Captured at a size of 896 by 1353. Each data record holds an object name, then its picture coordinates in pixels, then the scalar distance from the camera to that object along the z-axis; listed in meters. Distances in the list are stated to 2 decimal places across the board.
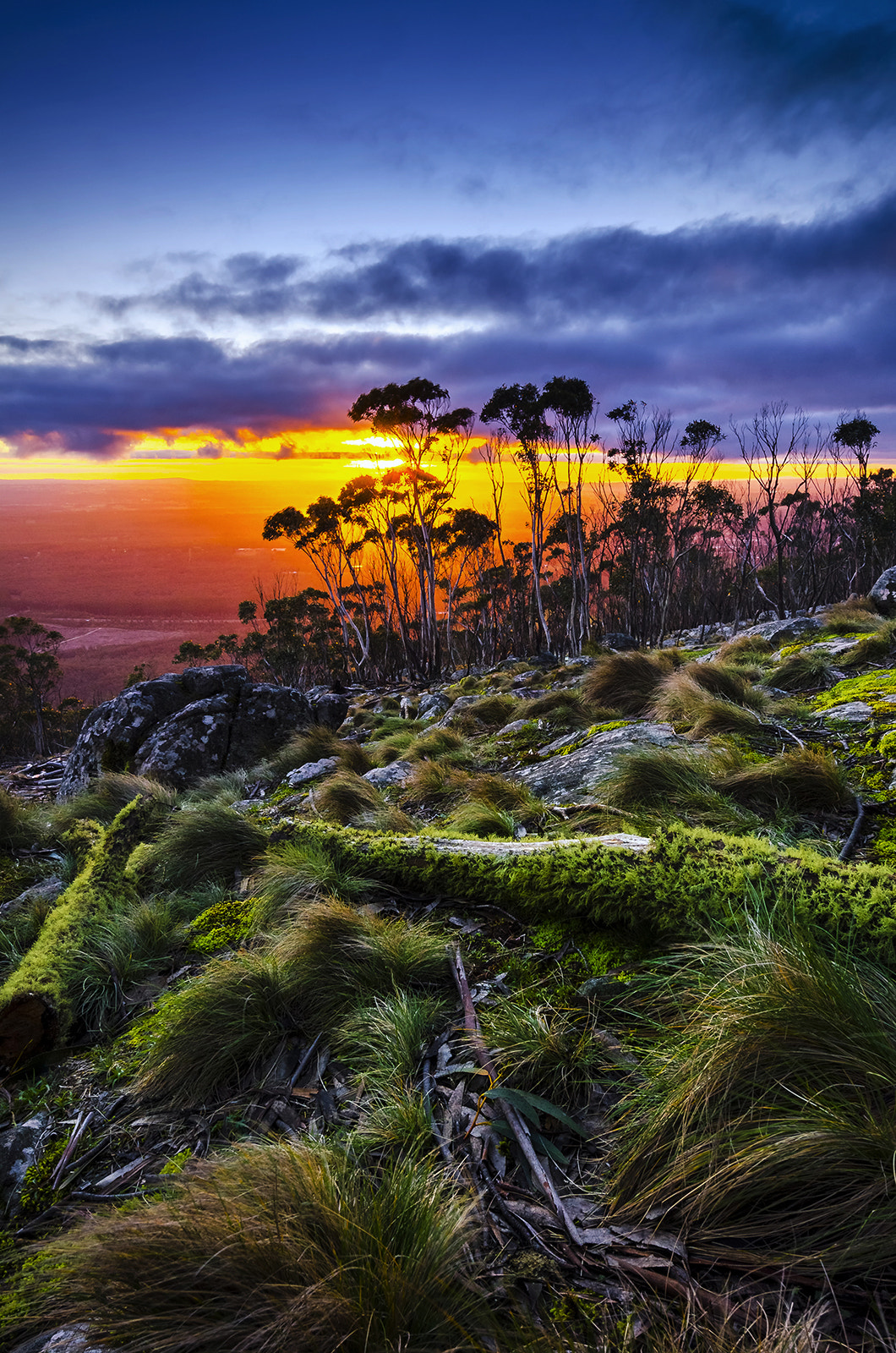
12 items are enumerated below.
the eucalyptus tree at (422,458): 28.73
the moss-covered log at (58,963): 2.36
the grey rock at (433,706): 13.58
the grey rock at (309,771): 7.31
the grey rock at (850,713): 4.69
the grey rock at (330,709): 14.05
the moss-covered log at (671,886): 1.99
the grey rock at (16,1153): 1.80
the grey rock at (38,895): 4.11
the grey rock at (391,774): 6.62
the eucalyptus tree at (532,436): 25.84
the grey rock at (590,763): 4.59
